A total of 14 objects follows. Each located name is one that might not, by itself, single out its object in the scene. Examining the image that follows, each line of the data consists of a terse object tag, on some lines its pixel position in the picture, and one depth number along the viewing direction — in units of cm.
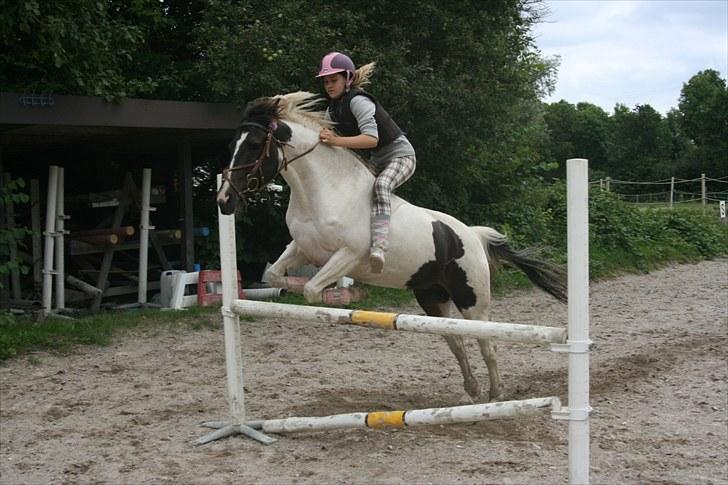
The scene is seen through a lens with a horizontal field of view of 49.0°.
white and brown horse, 460
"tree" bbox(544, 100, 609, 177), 5225
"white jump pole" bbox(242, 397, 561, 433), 377
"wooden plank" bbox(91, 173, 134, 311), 987
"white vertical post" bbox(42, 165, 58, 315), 905
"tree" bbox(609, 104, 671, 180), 4553
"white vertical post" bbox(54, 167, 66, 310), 926
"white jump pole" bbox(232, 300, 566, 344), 356
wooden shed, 845
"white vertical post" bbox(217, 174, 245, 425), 489
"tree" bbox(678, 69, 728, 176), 4009
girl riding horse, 482
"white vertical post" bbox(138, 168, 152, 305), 1005
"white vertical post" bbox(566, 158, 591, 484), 327
